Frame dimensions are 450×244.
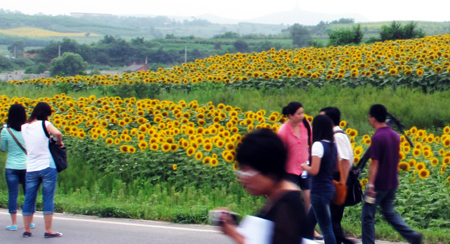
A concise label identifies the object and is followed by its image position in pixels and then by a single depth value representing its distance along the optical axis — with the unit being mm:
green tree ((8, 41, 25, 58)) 97138
